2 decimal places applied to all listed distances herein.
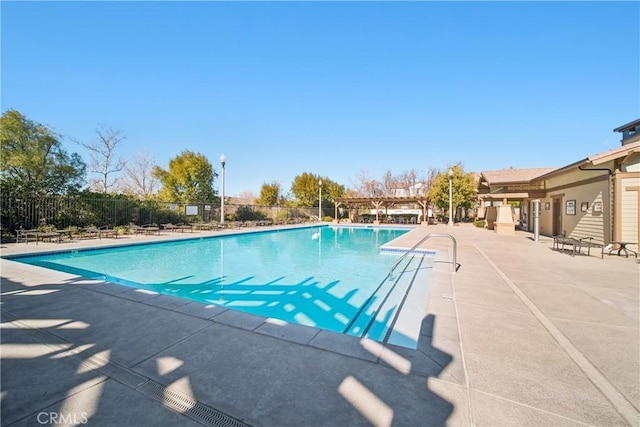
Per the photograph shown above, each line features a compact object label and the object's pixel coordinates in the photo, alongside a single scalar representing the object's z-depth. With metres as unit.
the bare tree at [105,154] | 20.67
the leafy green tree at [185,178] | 19.20
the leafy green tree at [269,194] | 27.17
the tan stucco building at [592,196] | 8.38
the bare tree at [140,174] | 28.47
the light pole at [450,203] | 20.19
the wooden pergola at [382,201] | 23.18
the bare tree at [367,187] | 40.19
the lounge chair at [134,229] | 13.18
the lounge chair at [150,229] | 13.48
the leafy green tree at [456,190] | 23.42
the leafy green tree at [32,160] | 11.02
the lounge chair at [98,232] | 11.34
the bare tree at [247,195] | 48.81
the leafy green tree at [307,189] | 29.10
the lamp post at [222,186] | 15.11
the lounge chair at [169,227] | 14.47
